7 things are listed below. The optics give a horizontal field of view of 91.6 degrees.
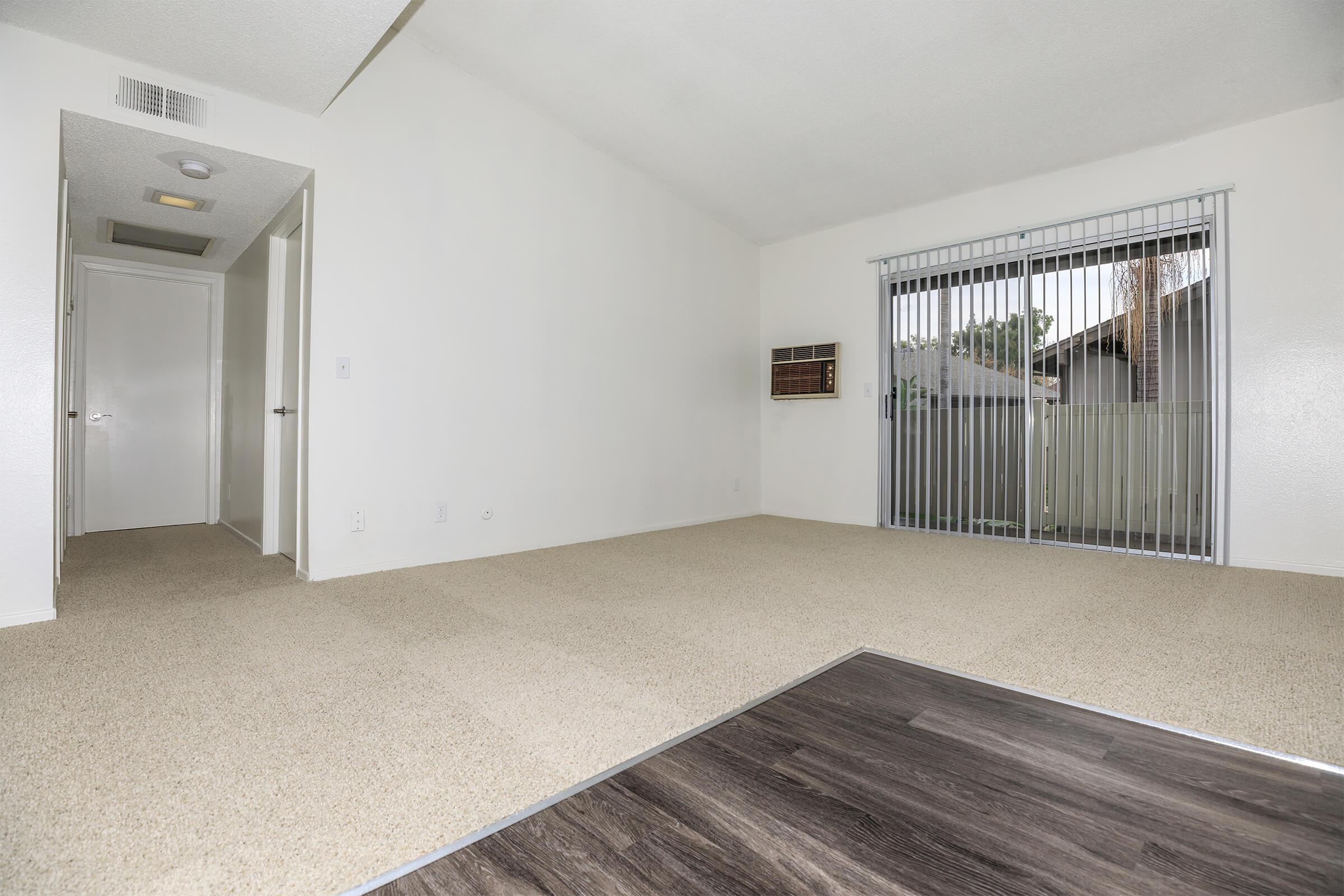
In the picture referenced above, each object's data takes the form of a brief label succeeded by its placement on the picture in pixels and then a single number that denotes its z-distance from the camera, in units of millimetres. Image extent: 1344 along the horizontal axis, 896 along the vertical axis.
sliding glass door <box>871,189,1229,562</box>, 4180
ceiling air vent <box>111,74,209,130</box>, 2887
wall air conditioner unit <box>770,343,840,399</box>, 5805
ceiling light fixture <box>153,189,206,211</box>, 3765
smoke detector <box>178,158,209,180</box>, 3276
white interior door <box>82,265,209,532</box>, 5113
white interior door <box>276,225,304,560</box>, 3961
